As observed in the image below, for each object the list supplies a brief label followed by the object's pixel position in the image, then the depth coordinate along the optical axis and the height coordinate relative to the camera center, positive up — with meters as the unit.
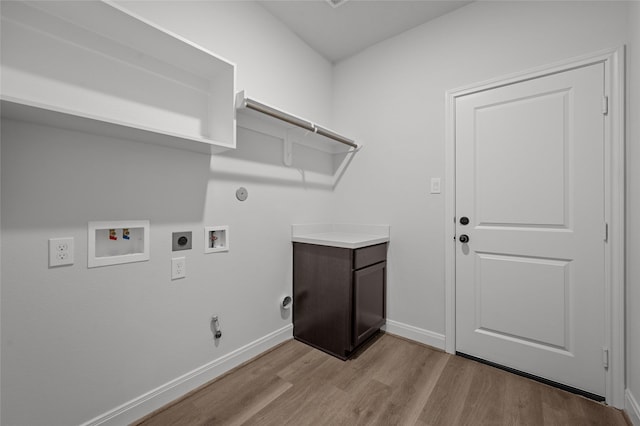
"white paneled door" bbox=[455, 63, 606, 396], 1.52 -0.09
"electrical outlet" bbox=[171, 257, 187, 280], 1.49 -0.32
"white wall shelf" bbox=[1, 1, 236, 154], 1.03 +0.66
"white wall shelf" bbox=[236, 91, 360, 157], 1.64 +0.65
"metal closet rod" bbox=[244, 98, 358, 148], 1.62 +0.65
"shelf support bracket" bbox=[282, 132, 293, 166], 2.13 +0.51
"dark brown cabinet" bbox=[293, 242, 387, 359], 1.87 -0.64
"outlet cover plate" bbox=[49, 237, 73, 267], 1.11 -0.17
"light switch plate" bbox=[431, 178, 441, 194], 2.04 +0.21
